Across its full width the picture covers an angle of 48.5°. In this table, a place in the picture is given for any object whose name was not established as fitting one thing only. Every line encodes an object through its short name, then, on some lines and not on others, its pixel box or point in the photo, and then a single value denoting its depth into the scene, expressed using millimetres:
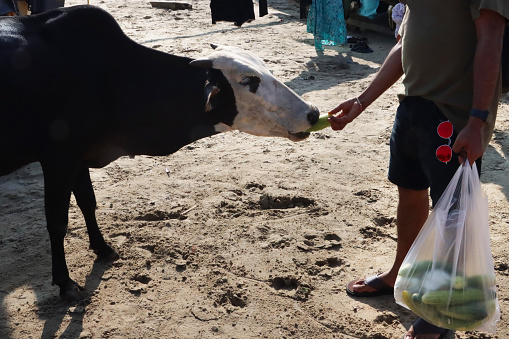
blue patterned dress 8500
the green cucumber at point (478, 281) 2312
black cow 3102
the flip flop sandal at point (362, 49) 8633
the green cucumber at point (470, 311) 2287
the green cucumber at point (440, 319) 2307
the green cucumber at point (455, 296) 2289
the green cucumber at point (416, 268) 2395
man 2221
